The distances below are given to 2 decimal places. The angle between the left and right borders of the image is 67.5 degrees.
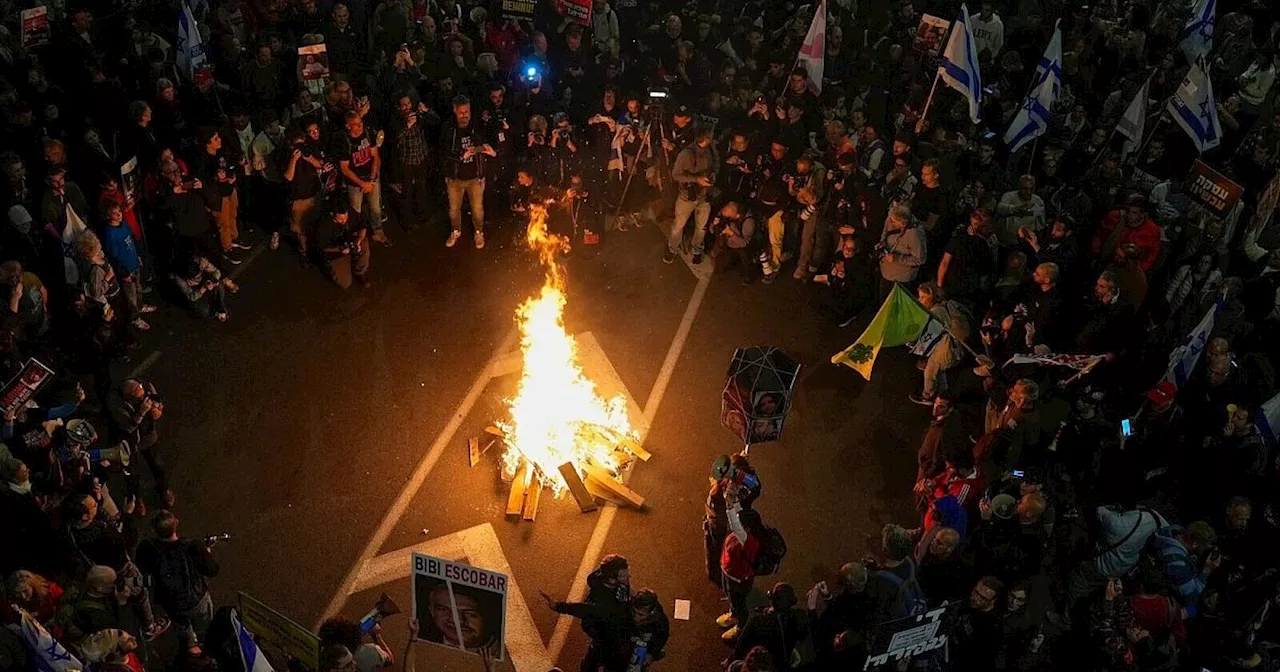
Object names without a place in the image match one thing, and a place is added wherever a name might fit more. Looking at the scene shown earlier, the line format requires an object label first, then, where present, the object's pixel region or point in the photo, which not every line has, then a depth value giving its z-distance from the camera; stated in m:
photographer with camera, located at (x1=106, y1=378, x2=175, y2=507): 9.84
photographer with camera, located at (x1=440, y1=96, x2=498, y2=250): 13.85
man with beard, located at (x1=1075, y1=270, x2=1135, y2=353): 11.55
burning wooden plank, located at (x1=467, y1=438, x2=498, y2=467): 11.96
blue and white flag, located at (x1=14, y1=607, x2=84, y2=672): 7.47
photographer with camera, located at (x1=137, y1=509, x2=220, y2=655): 8.62
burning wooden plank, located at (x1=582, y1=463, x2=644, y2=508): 11.55
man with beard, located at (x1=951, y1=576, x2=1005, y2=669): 8.73
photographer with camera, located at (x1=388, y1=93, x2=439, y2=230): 13.96
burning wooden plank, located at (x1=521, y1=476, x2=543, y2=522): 11.34
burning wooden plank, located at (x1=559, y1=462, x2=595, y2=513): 11.45
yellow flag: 11.53
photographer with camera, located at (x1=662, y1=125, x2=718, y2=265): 14.30
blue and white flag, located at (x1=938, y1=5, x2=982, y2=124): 14.03
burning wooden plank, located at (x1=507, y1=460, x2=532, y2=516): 11.35
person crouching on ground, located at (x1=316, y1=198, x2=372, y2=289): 13.45
